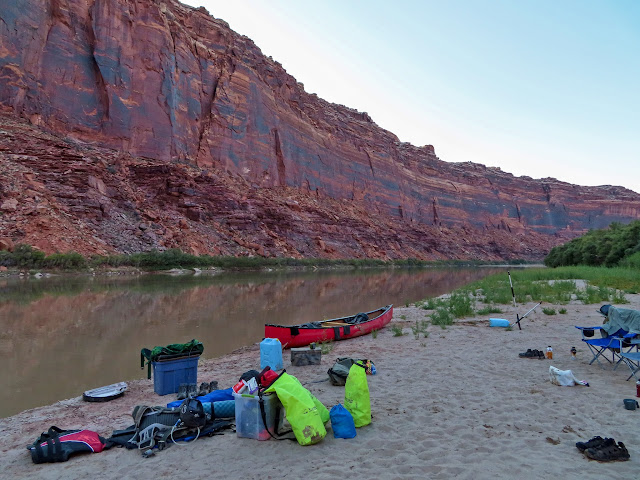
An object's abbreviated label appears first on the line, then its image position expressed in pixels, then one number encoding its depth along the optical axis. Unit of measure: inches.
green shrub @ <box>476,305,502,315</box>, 487.7
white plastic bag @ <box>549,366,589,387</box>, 210.8
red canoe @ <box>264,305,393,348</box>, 339.8
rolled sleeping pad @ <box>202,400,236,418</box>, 180.1
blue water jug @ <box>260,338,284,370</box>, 250.1
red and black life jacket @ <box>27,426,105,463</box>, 150.5
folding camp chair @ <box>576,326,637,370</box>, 227.6
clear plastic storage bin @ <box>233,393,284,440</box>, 159.2
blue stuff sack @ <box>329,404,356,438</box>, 159.0
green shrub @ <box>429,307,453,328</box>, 427.8
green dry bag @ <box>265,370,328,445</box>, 152.1
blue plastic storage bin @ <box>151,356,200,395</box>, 230.1
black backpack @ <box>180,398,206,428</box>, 166.4
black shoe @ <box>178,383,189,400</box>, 198.7
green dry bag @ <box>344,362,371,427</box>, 169.0
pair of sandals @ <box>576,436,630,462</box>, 132.3
